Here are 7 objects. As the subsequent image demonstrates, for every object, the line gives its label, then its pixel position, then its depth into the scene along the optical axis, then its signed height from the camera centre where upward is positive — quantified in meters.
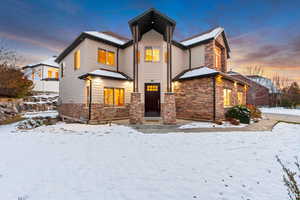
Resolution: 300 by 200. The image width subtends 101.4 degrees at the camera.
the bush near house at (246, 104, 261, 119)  10.70 -1.10
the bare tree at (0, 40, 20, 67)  9.59 +3.62
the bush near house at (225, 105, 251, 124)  8.79 -1.01
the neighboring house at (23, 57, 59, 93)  20.99 +5.01
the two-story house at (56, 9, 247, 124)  9.00 +1.84
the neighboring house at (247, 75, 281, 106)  25.56 +2.41
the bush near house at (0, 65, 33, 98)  9.50 +1.50
